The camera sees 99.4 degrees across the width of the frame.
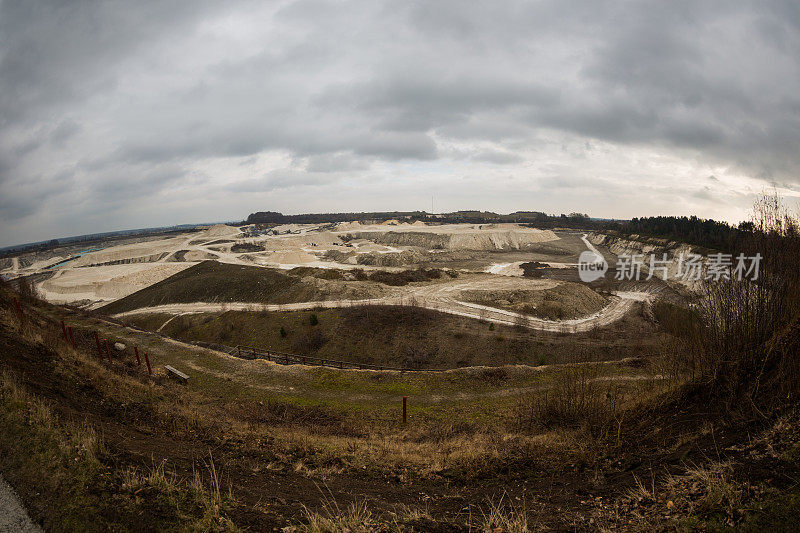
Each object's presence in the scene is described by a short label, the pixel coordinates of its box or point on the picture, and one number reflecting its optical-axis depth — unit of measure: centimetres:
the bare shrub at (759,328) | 699
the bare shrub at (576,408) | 909
